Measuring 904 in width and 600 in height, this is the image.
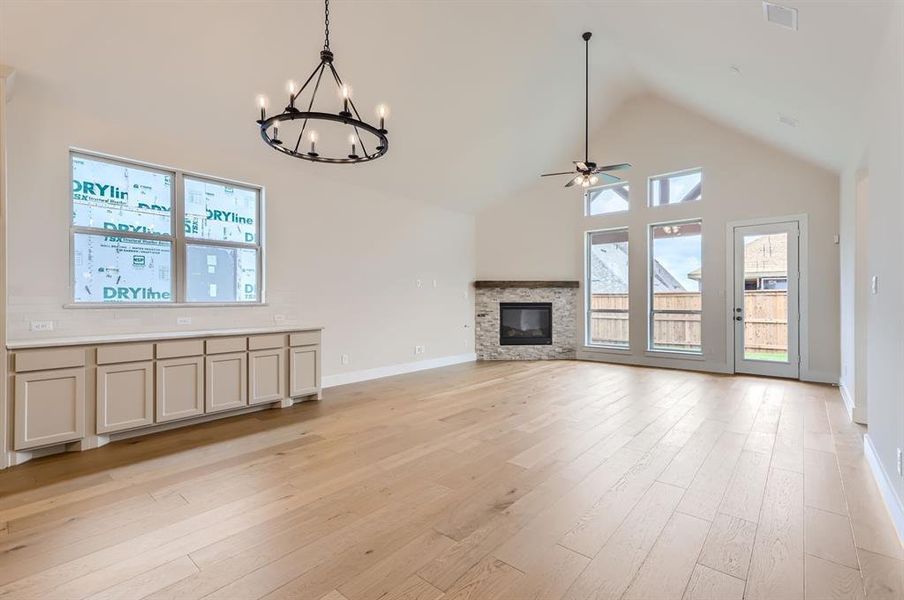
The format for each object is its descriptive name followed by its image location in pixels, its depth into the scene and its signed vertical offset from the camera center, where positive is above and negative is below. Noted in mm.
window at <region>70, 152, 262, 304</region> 3949 +670
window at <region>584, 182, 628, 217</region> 7668 +1925
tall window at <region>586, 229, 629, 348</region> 7727 +238
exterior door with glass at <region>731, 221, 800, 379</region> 6051 +14
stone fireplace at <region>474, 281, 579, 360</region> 8188 -383
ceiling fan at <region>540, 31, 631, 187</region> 4934 +1566
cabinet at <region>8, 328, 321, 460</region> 3150 -744
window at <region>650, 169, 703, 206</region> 6926 +1946
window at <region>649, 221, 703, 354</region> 6938 +240
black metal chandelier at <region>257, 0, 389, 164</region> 2619 +1172
